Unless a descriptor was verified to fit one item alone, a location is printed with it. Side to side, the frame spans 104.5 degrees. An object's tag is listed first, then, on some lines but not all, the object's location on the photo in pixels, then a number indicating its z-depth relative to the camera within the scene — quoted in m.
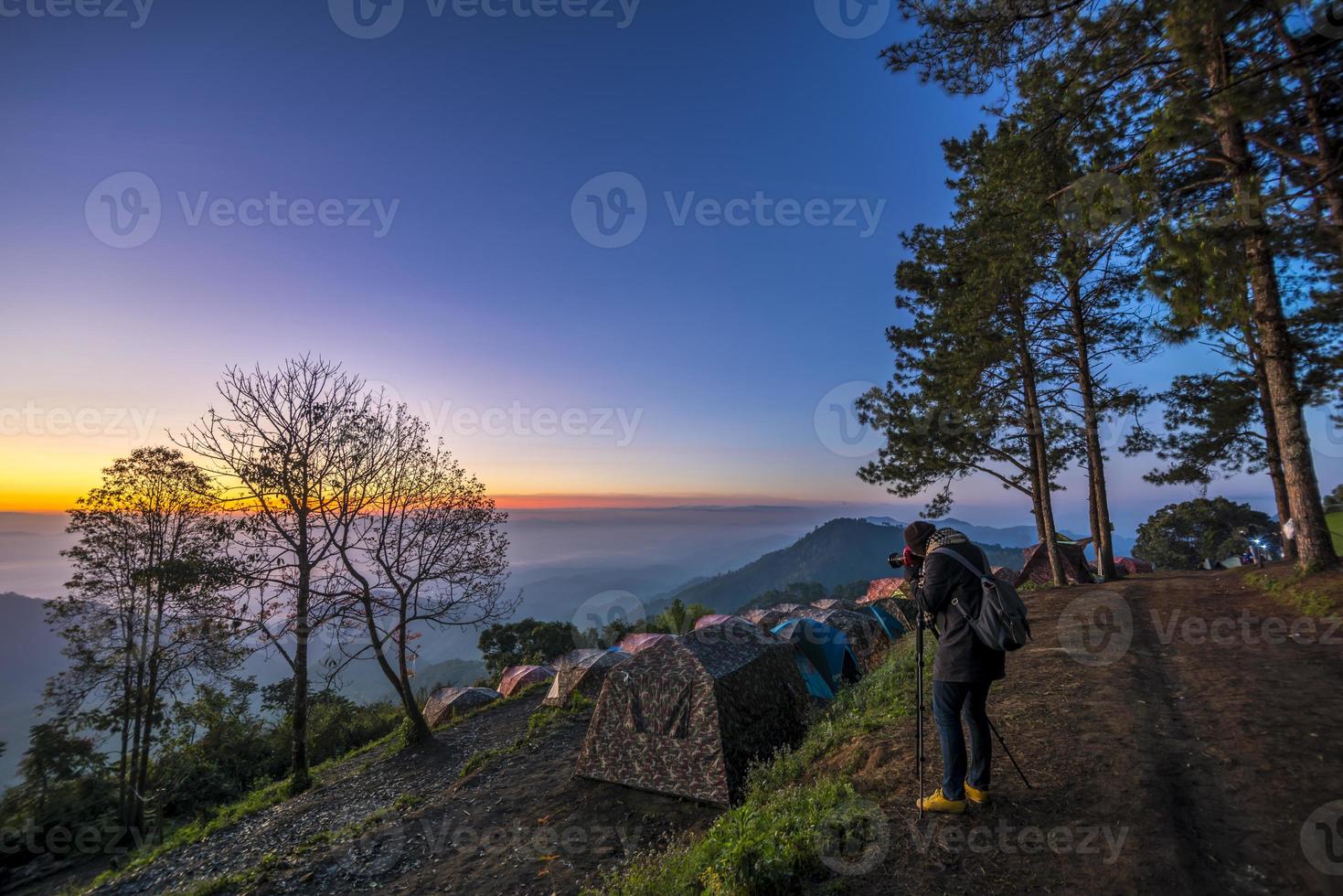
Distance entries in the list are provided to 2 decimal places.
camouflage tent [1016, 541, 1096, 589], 17.62
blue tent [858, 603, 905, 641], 18.08
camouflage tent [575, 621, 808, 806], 7.37
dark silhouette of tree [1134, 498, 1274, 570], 39.66
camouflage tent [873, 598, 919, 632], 18.83
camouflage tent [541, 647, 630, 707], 16.79
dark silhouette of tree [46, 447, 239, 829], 16.23
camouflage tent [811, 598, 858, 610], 22.93
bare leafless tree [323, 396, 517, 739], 14.16
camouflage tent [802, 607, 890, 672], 15.72
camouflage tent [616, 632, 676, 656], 21.88
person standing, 3.91
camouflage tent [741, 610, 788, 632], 21.61
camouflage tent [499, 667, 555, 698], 23.52
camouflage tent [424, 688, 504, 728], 20.73
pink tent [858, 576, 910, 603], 26.37
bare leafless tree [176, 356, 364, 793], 13.20
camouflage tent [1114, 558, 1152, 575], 24.77
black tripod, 4.14
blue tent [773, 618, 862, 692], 12.96
